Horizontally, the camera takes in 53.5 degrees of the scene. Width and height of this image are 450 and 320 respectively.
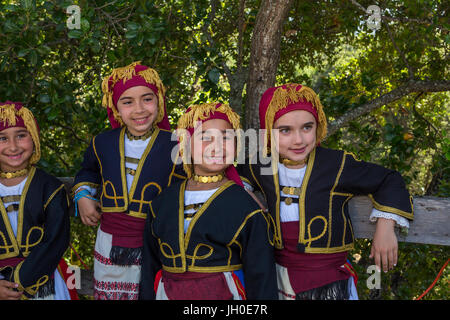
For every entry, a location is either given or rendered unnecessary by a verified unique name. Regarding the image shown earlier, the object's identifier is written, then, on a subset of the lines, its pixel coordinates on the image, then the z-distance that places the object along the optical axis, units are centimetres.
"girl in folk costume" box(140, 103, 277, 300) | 203
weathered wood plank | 213
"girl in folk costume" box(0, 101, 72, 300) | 235
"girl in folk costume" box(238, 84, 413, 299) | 208
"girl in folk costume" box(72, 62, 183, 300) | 240
